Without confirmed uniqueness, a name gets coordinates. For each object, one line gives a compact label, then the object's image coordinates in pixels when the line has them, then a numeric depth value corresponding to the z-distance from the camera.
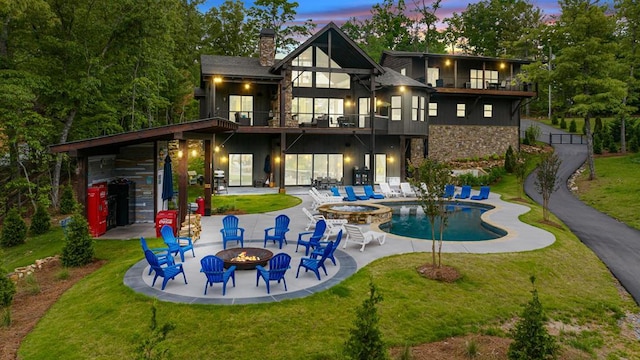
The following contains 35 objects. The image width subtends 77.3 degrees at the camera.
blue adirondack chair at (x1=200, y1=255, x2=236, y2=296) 8.16
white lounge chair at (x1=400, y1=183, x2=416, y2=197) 23.55
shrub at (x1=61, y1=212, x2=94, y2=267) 10.59
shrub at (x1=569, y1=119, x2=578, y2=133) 41.08
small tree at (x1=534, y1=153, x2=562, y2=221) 15.90
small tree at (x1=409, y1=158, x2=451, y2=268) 9.42
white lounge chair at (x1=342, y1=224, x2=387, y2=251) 11.83
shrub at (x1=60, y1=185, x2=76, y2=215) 19.23
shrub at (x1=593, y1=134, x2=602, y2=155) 32.03
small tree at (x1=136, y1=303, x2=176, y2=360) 4.19
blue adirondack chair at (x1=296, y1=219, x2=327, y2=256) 10.91
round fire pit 9.56
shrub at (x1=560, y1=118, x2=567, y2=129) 43.53
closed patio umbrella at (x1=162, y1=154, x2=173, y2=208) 14.82
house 25.75
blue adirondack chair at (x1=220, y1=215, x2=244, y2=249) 11.80
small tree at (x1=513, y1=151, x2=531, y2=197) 21.36
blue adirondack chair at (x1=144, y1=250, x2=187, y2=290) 8.31
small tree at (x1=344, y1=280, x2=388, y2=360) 4.95
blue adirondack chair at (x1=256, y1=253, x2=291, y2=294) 8.20
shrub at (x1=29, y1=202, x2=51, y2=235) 15.89
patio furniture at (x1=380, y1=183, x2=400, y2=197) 23.12
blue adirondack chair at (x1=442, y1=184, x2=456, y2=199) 21.02
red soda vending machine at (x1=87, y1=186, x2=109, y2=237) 13.09
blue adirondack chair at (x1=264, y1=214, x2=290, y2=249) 12.18
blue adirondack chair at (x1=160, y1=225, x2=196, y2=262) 10.24
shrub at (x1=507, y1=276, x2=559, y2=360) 5.57
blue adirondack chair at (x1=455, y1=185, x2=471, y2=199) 22.22
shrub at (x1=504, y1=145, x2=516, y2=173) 29.65
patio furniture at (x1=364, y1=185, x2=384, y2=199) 22.30
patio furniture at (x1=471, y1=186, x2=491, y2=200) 21.75
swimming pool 14.56
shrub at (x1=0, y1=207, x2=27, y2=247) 14.42
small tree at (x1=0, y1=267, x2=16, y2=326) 8.27
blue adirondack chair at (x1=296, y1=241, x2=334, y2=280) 9.00
